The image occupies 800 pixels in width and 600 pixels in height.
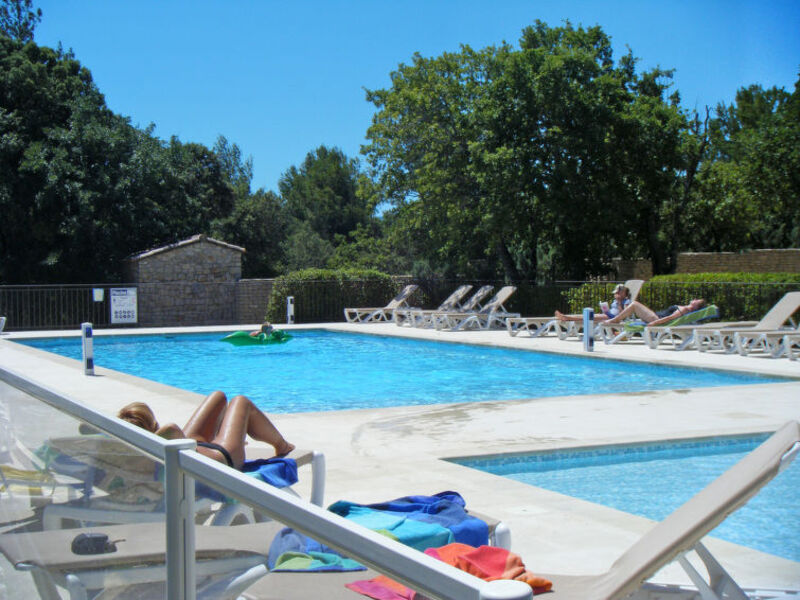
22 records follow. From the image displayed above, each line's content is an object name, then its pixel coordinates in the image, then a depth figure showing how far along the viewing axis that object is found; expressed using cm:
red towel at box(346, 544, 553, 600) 233
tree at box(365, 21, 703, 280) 2328
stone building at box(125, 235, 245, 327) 2478
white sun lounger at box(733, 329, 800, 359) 1353
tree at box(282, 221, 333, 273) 4119
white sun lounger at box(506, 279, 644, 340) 1762
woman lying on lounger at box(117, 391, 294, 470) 409
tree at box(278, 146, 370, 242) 5438
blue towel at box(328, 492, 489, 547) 323
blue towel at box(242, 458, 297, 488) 385
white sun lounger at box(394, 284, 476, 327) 2234
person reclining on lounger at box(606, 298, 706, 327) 1581
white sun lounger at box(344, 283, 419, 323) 2434
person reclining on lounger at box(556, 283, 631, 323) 1675
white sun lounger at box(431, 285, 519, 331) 2091
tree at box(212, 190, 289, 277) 3369
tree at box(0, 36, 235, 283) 2492
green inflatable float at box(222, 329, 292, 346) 1927
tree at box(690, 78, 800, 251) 2598
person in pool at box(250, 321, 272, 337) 1920
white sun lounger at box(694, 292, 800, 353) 1428
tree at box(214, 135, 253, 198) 5512
